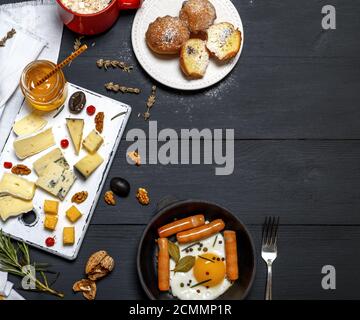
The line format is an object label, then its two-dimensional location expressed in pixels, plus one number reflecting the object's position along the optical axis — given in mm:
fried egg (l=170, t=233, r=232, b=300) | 1692
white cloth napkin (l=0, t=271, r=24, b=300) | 1710
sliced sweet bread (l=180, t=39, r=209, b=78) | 1715
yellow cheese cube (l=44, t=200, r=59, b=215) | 1717
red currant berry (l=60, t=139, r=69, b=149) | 1755
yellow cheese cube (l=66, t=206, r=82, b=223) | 1717
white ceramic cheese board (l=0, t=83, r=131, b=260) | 1728
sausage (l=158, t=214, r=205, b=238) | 1709
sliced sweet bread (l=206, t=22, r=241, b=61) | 1729
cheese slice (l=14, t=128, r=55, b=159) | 1735
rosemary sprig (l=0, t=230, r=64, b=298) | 1700
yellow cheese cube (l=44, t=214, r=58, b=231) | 1715
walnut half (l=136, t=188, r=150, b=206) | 1753
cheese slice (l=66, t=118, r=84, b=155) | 1748
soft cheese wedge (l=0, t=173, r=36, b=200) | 1718
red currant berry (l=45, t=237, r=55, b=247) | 1722
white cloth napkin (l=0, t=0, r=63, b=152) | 1784
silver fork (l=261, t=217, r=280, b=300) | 1742
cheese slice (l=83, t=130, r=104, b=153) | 1737
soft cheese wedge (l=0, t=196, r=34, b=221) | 1712
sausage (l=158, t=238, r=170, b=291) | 1690
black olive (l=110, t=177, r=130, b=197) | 1732
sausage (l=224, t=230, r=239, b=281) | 1694
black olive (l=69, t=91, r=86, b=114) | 1750
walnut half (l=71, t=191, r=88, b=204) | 1732
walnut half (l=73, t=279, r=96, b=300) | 1719
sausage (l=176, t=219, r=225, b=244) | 1708
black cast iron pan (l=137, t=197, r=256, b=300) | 1646
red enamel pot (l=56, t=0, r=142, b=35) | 1682
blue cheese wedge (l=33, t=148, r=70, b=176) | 1737
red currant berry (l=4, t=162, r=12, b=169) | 1737
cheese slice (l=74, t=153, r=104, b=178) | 1733
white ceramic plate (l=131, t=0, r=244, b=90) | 1753
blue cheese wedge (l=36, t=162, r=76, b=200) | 1724
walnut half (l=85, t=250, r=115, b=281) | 1712
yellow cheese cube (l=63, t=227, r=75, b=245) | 1714
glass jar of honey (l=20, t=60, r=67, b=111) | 1709
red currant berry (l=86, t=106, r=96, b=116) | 1762
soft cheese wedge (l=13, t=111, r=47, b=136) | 1745
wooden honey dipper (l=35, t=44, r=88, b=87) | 1655
